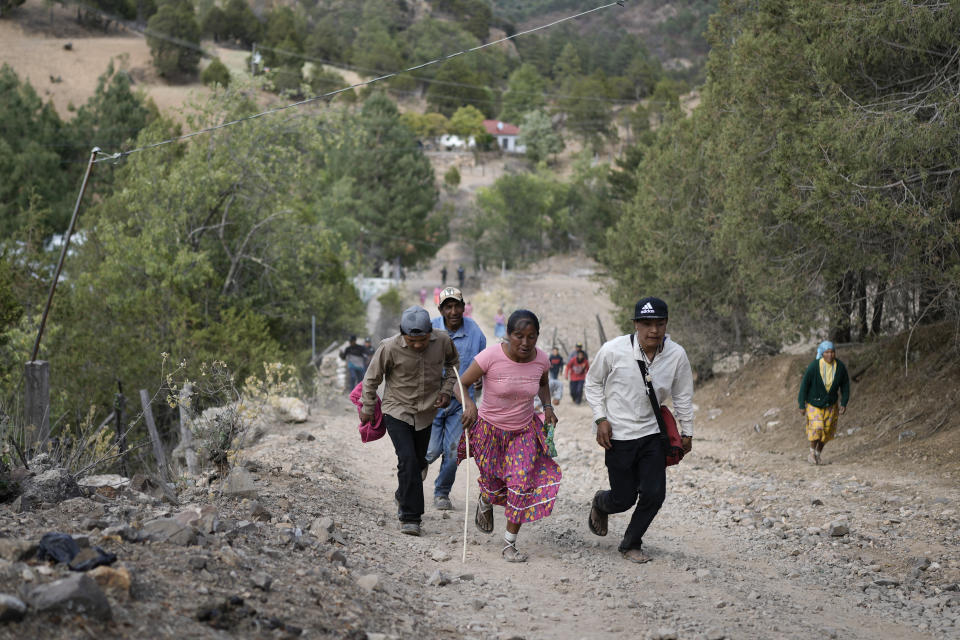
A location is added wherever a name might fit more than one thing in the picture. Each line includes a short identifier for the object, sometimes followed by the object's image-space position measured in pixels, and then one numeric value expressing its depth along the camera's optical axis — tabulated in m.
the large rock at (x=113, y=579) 4.11
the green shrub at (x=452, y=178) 95.12
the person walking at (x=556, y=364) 23.15
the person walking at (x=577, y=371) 21.62
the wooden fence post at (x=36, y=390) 11.78
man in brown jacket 7.22
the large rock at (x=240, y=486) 7.16
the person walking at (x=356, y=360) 19.86
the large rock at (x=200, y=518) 5.50
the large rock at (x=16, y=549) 4.38
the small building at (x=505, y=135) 121.56
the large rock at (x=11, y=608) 3.55
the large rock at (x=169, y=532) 5.16
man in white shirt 6.47
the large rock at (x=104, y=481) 7.09
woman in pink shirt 6.72
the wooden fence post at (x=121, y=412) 10.43
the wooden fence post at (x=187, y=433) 9.27
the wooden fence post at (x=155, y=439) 9.19
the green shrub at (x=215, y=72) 95.25
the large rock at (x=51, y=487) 6.19
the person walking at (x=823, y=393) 11.55
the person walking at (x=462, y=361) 8.08
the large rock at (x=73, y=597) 3.70
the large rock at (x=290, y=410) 15.61
